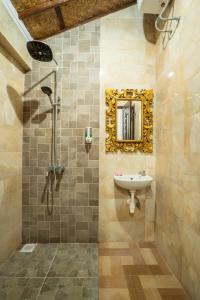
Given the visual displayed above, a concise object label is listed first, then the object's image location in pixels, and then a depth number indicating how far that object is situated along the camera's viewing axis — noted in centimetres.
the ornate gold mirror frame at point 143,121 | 177
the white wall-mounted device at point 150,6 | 150
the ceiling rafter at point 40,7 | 147
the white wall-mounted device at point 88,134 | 172
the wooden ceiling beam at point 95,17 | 178
